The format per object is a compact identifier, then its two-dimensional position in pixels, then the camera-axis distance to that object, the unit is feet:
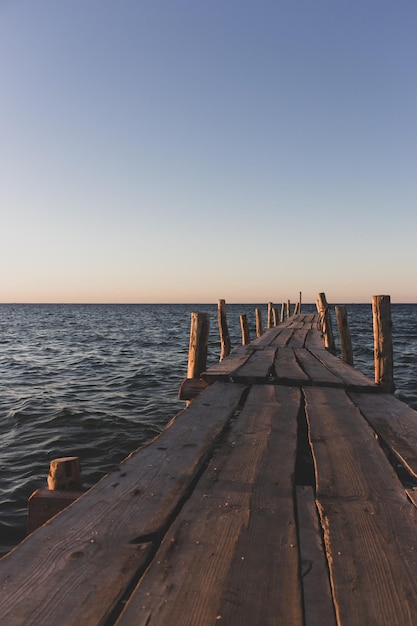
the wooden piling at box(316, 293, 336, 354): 44.96
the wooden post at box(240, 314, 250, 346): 44.23
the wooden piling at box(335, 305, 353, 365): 36.33
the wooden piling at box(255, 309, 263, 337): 56.95
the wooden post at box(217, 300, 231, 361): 37.63
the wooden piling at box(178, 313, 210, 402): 23.50
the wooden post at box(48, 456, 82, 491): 8.30
